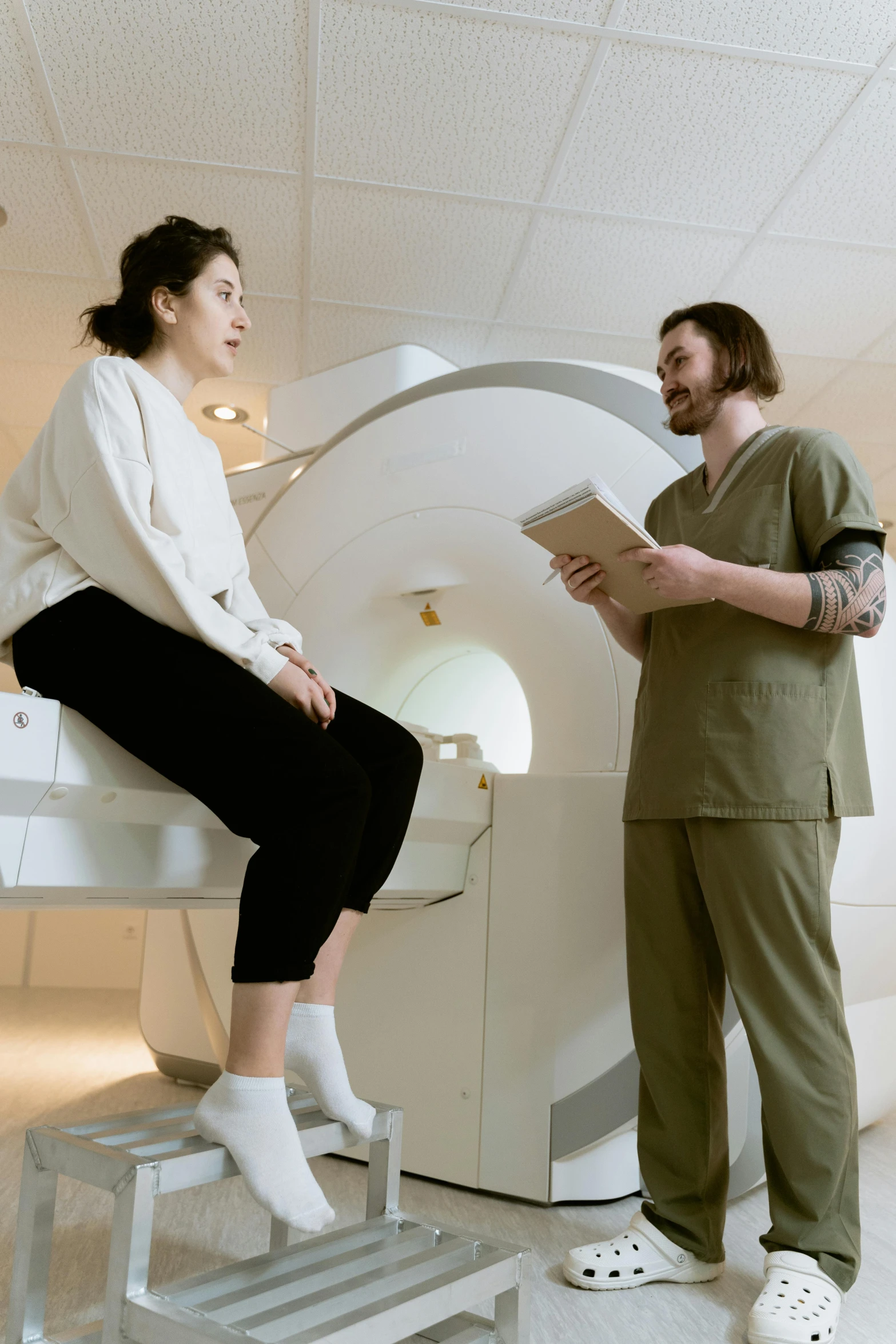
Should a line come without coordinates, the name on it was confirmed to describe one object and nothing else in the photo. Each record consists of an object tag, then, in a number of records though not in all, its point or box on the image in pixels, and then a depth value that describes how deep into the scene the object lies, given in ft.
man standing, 3.95
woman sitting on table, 3.21
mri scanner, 5.21
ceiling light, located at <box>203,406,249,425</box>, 12.82
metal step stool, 2.92
